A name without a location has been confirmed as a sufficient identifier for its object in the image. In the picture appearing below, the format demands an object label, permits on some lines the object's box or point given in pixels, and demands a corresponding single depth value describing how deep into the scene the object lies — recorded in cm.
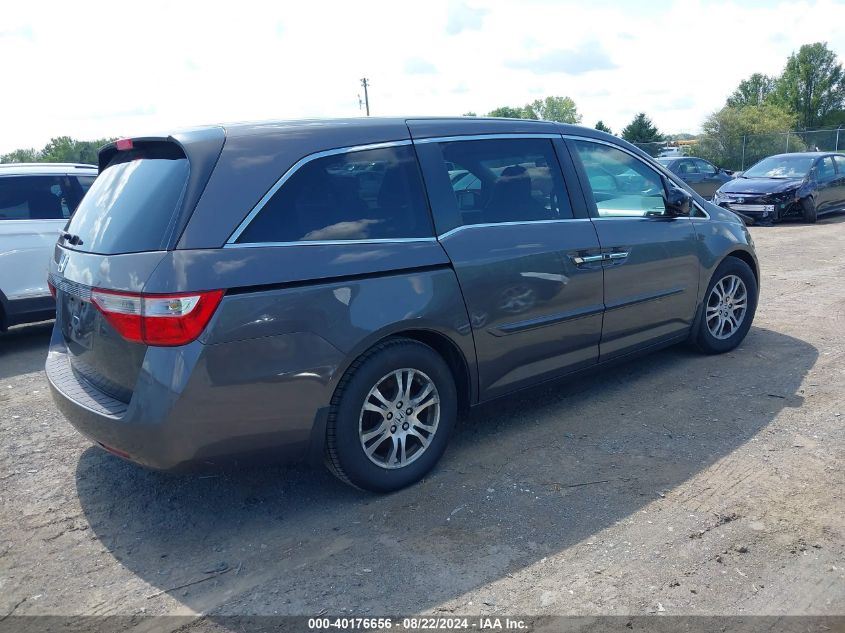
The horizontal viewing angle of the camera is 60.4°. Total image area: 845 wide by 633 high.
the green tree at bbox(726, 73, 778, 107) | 8381
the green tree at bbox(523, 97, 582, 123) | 8007
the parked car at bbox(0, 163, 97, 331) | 695
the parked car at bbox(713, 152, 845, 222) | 1521
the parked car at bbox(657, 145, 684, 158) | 3347
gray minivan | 315
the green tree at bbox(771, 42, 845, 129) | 7550
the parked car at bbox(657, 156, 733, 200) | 2012
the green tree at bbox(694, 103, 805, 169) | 3178
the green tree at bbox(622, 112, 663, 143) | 5053
